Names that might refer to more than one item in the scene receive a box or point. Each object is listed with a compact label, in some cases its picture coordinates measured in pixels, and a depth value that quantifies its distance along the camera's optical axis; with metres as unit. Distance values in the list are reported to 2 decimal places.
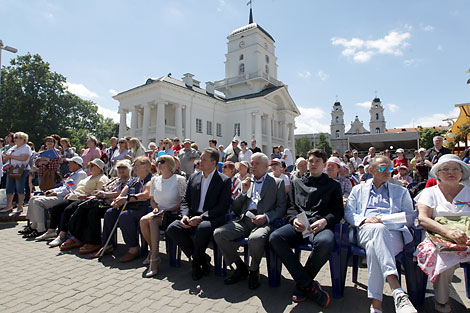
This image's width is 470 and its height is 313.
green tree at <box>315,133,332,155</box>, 54.20
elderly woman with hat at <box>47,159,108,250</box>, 5.25
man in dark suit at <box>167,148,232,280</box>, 3.83
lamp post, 11.91
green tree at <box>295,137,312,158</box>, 61.87
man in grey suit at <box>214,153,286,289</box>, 3.44
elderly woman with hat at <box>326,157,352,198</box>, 4.91
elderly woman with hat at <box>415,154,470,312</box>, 2.62
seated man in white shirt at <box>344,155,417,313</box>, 2.63
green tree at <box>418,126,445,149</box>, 60.50
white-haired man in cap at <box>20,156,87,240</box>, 5.70
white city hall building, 28.92
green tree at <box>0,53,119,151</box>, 31.94
